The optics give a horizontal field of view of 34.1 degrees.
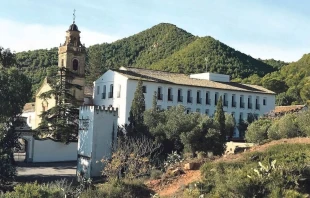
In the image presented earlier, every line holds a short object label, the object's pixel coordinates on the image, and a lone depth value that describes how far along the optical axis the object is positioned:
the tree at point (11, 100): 30.25
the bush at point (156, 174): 27.12
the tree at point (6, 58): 33.06
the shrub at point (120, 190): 23.46
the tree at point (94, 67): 76.44
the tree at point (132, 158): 28.34
